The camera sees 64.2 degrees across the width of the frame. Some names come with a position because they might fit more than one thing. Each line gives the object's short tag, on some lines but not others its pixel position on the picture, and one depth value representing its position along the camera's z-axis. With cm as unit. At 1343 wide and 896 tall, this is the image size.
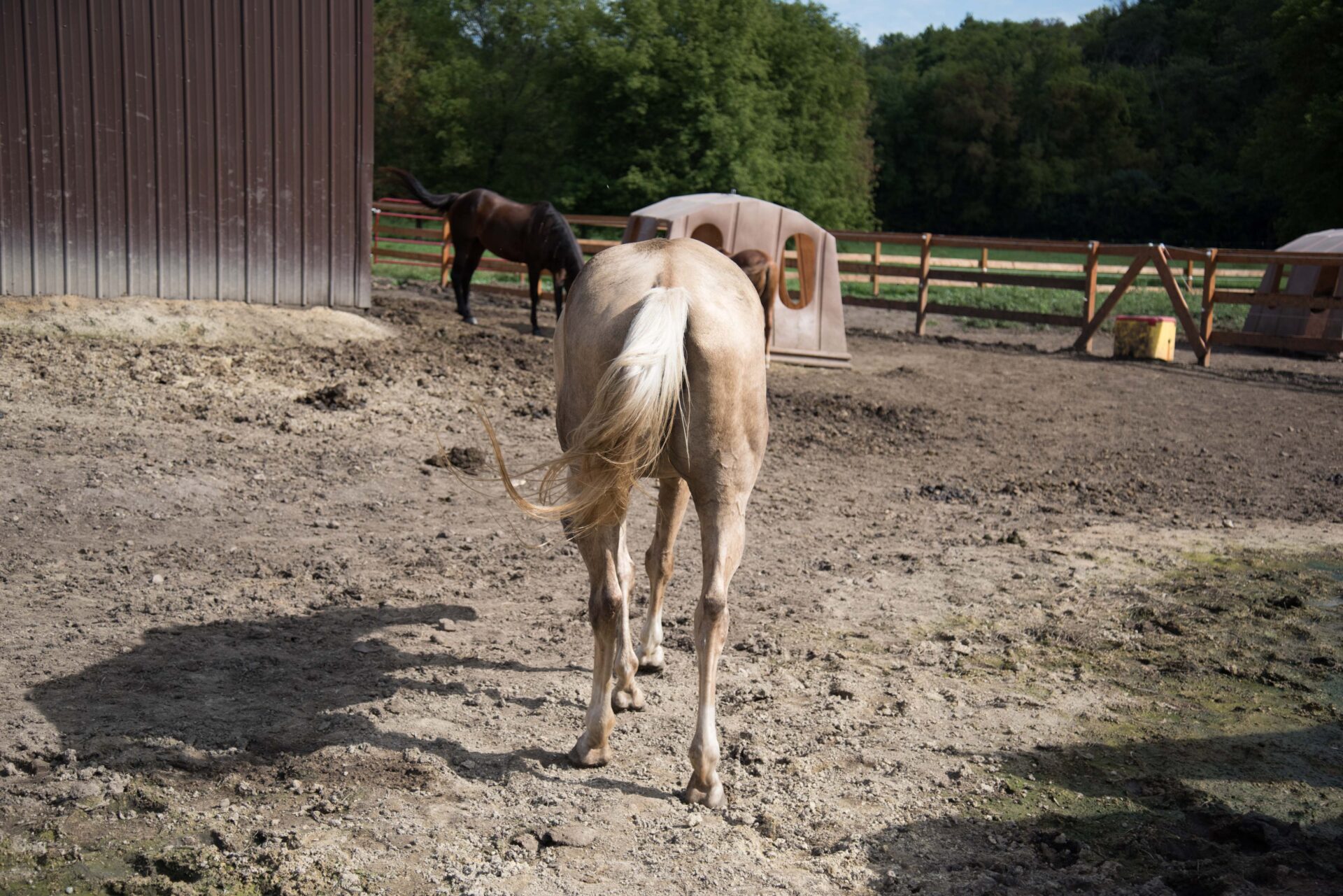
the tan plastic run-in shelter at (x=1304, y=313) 1575
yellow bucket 1383
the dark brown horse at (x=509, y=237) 1354
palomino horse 307
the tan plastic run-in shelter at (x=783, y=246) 1244
